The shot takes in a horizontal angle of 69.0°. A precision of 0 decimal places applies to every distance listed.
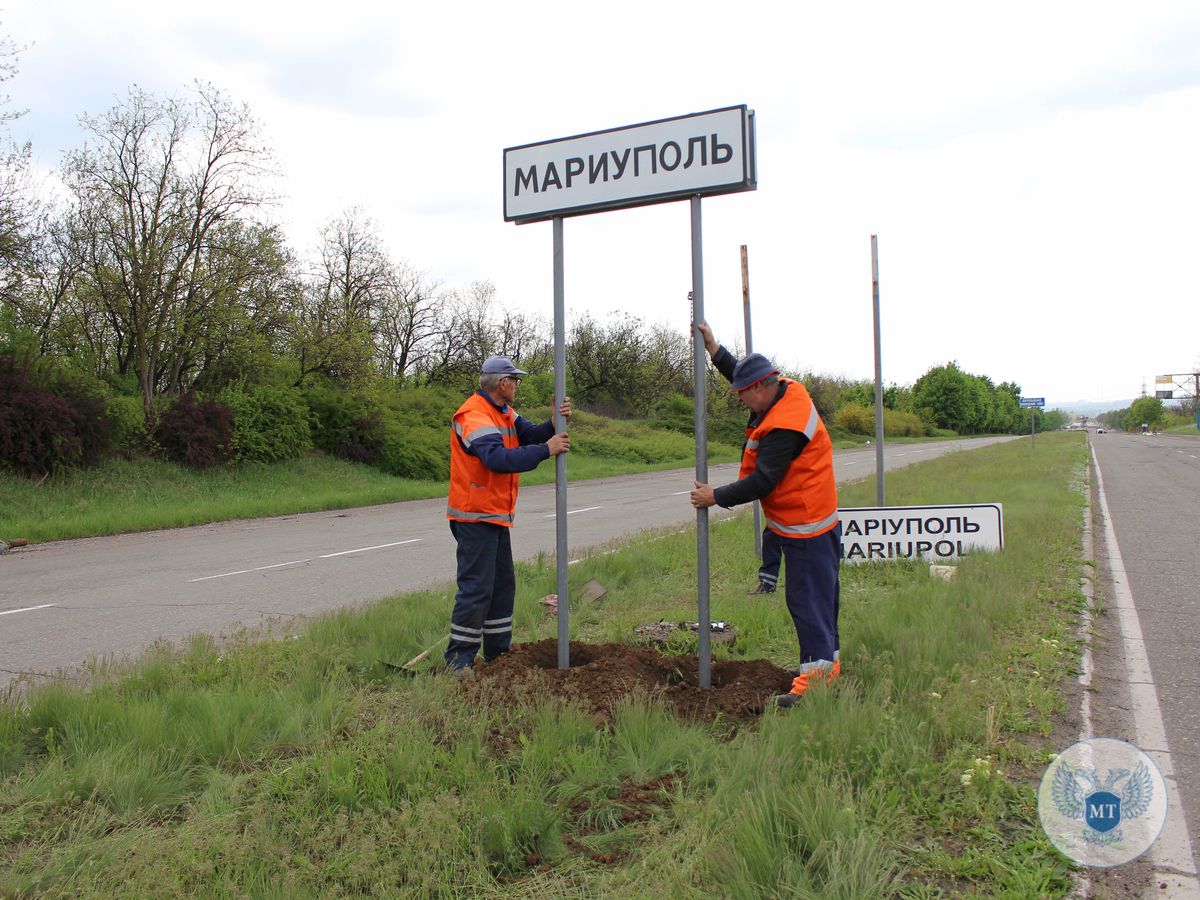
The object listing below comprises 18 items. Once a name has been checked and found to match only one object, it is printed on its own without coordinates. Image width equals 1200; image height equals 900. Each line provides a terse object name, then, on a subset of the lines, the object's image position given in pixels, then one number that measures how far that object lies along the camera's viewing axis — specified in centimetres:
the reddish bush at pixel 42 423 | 1659
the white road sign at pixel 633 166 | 428
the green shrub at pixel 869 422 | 7619
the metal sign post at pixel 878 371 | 1024
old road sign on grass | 840
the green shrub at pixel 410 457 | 2573
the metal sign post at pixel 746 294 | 915
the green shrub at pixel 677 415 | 4881
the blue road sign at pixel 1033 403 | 4292
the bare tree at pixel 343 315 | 2606
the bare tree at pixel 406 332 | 4047
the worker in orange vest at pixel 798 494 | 441
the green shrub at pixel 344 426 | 2514
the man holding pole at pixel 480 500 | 495
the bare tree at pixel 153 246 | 2097
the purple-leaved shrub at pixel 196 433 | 2038
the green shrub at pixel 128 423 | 1930
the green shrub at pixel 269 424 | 2214
